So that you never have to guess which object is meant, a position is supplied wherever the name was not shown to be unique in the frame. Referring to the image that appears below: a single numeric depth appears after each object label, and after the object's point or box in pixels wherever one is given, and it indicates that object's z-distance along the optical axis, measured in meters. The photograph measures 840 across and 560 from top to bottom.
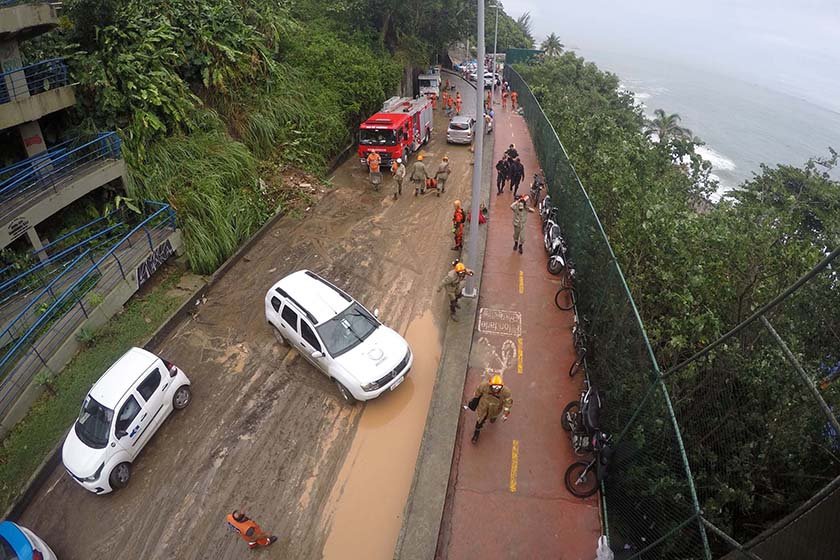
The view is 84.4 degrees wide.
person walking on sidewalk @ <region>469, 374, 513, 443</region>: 7.86
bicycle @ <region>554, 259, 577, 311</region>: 11.53
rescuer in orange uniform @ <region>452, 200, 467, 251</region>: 13.57
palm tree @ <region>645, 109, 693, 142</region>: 54.00
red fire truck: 19.80
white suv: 9.00
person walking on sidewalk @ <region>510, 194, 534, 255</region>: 13.15
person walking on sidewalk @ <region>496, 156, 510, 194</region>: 17.53
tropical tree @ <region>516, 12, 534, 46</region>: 128.61
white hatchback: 7.67
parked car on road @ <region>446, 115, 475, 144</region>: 24.45
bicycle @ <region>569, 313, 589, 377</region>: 9.52
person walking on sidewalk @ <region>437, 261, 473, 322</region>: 10.64
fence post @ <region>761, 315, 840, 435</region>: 4.21
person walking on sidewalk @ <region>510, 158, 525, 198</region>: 17.28
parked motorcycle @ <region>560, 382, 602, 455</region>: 7.66
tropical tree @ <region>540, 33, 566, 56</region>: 85.50
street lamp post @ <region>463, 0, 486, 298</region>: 10.54
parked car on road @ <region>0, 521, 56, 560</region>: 6.56
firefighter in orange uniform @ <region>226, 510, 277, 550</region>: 6.48
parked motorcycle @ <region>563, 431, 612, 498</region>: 7.40
